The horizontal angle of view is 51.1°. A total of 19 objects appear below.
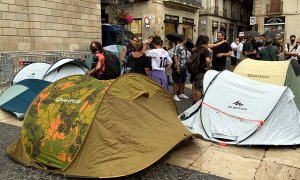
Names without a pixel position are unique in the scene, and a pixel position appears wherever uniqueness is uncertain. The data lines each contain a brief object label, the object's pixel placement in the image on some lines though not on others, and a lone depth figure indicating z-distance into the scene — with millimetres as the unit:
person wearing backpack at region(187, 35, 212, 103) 7555
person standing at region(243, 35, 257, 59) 10923
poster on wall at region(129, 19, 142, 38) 28750
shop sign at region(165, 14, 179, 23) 29406
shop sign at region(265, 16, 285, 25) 33562
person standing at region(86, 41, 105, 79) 7012
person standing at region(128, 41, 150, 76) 7188
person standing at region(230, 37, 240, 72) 13430
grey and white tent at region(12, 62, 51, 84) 8297
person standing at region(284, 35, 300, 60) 10344
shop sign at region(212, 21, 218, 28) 36481
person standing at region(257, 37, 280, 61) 9215
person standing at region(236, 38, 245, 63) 14041
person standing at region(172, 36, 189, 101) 8734
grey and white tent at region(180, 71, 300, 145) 5336
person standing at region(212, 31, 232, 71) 8484
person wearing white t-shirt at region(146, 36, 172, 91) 7840
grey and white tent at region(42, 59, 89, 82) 8008
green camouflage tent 4047
